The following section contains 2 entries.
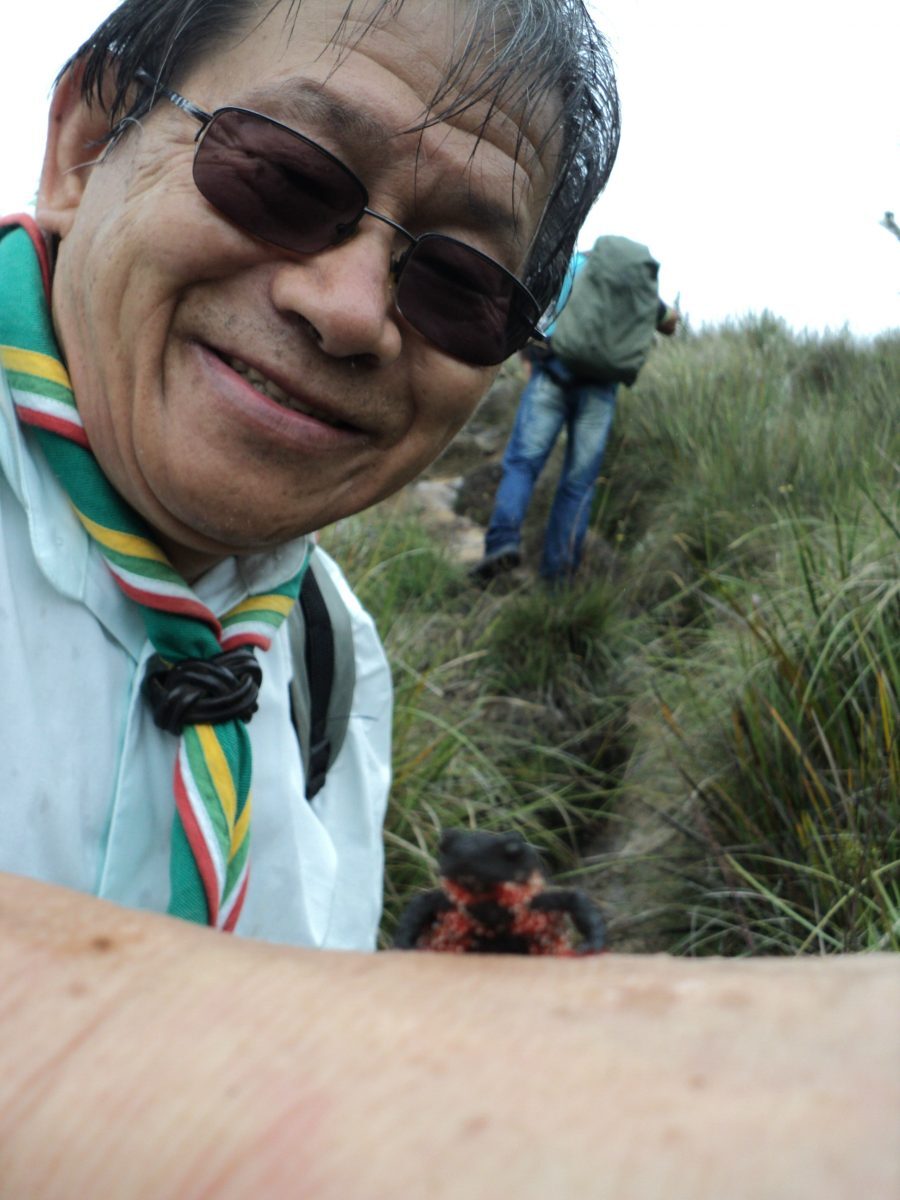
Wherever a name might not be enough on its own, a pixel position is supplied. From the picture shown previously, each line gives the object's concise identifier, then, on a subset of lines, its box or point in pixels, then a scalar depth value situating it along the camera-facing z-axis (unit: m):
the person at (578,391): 5.03
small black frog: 0.22
